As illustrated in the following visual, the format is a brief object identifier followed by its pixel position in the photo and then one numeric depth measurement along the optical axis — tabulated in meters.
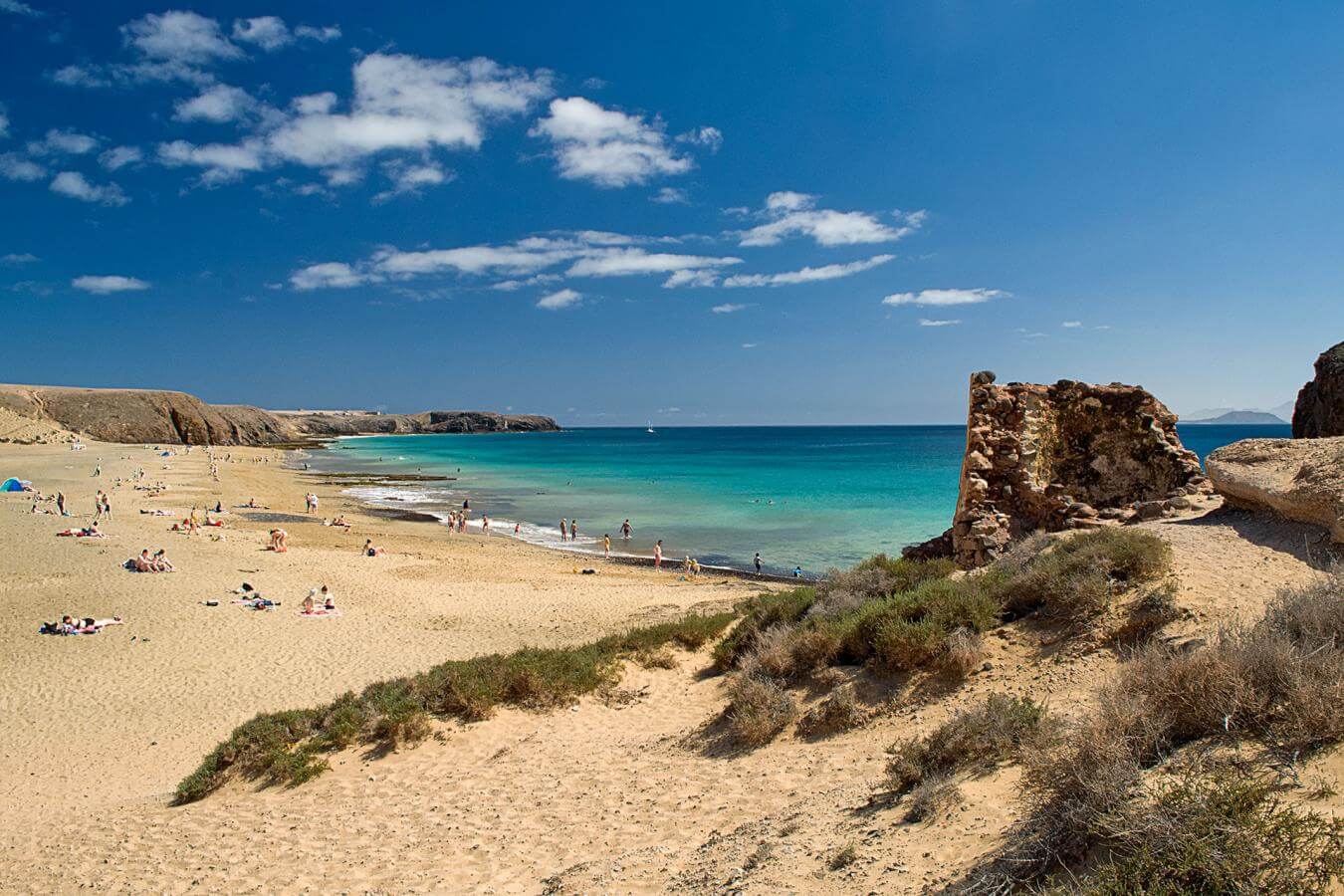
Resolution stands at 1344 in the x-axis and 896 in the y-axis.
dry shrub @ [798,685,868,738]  6.89
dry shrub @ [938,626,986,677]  6.88
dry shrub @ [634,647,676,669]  10.40
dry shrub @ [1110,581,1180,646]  6.33
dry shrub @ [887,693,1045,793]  4.94
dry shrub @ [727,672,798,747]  7.17
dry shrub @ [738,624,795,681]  8.15
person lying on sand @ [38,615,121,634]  14.71
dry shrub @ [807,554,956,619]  9.31
